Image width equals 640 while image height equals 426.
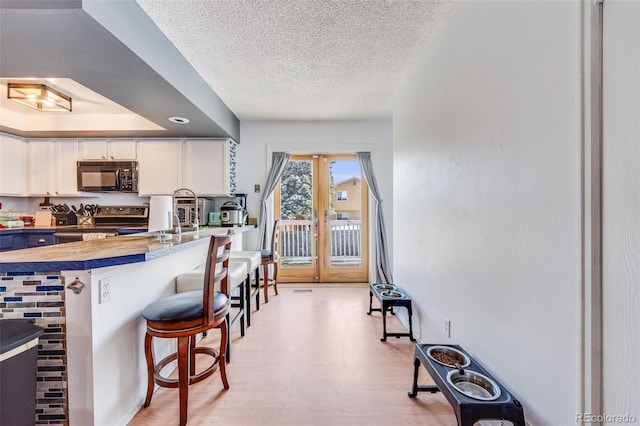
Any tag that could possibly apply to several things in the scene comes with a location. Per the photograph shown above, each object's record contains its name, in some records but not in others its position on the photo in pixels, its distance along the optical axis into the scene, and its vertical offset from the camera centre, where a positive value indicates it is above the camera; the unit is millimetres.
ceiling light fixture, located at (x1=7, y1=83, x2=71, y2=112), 2496 +1195
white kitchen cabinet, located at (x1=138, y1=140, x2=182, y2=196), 3760 +668
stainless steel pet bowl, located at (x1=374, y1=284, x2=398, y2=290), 2721 -828
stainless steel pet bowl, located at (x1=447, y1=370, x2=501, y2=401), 1231 -885
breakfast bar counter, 1263 -550
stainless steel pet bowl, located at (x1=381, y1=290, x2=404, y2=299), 2434 -824
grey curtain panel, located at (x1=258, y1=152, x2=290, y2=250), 4059 +425
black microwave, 3633 +502
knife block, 3707 -91
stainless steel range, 3494 -195
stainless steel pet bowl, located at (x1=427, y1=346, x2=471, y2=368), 1453 -874
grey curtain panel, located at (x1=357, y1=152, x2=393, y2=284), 3959 -287
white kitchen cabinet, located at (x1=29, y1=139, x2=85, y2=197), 3686 +661
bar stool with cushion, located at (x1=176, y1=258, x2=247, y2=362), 2049 -578
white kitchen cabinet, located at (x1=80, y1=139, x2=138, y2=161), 3740 +926
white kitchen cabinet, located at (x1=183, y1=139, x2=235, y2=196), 3787 +683
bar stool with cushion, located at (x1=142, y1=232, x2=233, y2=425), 1460 -657
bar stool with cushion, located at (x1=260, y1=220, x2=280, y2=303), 3422 -655
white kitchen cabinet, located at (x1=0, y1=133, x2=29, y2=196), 3451 +660
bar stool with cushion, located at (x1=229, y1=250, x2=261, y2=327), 2668 -603
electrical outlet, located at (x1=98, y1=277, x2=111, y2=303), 1321 -413
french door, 4246 -64
